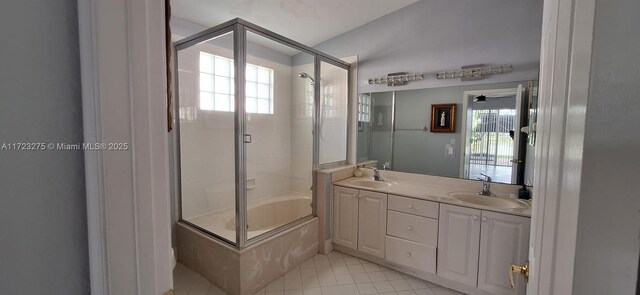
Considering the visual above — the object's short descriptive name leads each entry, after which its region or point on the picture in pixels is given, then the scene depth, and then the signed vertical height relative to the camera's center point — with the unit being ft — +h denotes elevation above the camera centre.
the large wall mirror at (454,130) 7.10 +0.17
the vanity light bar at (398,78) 8.72 +2.14
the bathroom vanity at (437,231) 6.10 -2.86
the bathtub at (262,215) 7.50 -3.07
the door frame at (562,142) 1.06 -0.03
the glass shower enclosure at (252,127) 7.00 +0.19
